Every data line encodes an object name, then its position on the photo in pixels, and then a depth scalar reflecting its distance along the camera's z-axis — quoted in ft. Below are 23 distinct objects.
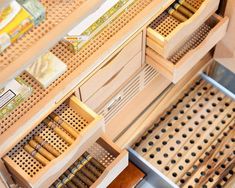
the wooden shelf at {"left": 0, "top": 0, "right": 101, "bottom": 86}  3.51
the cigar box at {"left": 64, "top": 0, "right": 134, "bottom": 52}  4.78
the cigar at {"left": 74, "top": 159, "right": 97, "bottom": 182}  5.65
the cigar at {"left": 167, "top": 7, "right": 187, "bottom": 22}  5.76
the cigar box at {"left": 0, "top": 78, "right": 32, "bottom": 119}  4.56
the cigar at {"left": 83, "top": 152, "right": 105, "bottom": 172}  5.68
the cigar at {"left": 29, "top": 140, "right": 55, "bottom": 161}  4.93
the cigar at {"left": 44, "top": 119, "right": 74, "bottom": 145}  4.99
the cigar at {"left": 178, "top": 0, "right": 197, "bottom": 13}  5.85
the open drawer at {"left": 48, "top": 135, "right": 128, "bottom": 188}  5.36
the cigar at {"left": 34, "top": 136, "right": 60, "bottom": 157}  4.95
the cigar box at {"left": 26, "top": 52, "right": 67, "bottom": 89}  4.64
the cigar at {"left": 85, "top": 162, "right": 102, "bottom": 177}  5.66
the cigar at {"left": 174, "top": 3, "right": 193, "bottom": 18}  5.81
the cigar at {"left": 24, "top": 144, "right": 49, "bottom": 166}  4.89
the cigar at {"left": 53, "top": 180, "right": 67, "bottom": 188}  5.59
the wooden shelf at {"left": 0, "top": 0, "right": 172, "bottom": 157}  4.45
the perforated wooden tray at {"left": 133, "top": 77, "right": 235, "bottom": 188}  6.59
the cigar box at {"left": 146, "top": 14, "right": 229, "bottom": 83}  5.70
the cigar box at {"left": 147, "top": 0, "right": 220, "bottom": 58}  5.38
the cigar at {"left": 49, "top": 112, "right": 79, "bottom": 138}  4.98
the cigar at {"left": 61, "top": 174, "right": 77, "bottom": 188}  5.64
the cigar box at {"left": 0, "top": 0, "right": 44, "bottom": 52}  3.67
